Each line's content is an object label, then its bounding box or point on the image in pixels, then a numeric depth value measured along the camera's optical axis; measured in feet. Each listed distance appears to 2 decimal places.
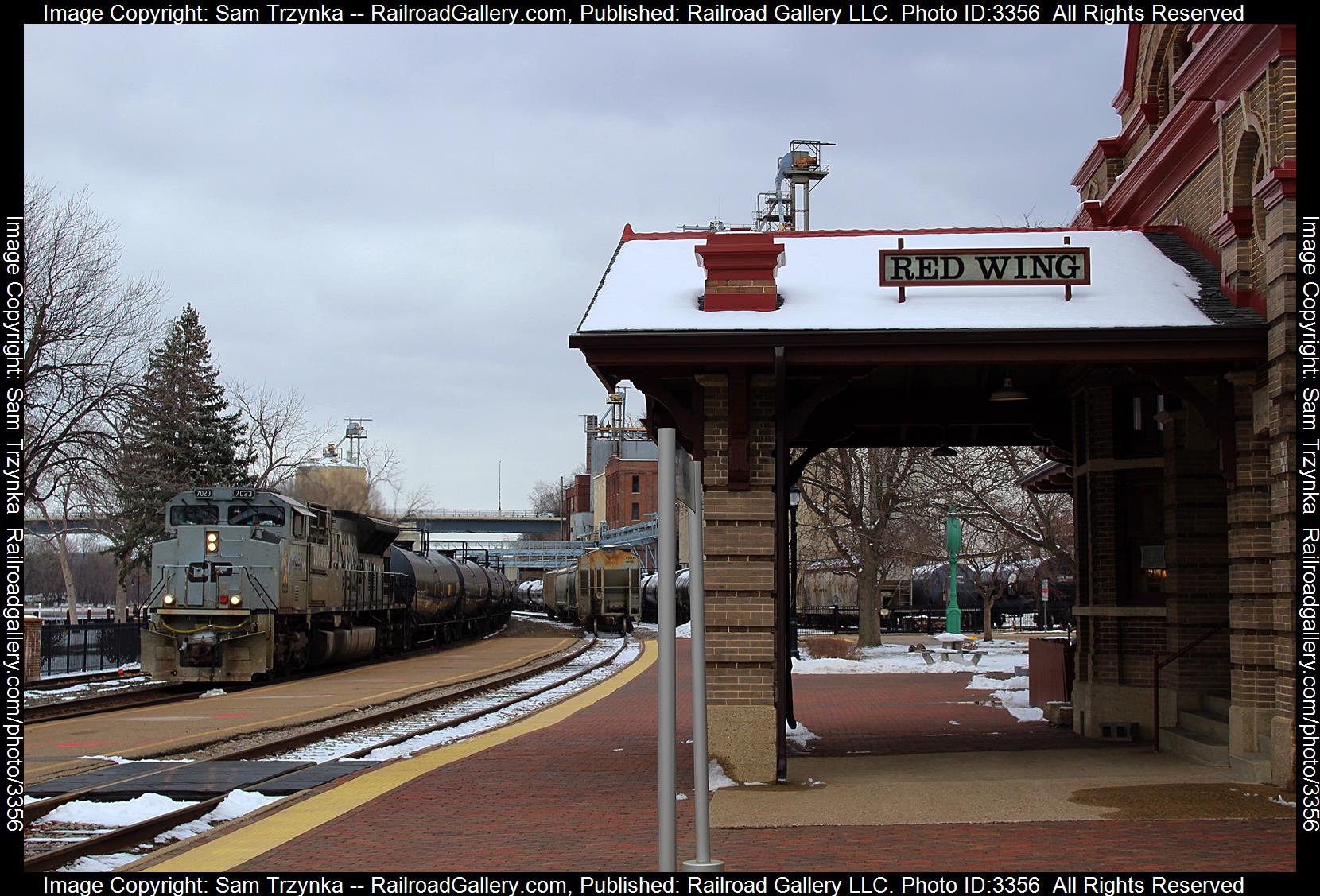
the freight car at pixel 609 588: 177.58
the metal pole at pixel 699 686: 22.84
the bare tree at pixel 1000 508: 100.28
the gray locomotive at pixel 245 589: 85.46
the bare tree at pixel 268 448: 186.01
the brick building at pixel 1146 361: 37.50
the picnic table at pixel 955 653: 107.32
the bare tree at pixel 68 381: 92.38
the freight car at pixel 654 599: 186.19
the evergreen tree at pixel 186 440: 137.18
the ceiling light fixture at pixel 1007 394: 45.06
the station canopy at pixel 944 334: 38.22
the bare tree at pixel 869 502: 113.70
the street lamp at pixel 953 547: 136.36
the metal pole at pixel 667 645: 21.12
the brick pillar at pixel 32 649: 83.41
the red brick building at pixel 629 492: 384.27
